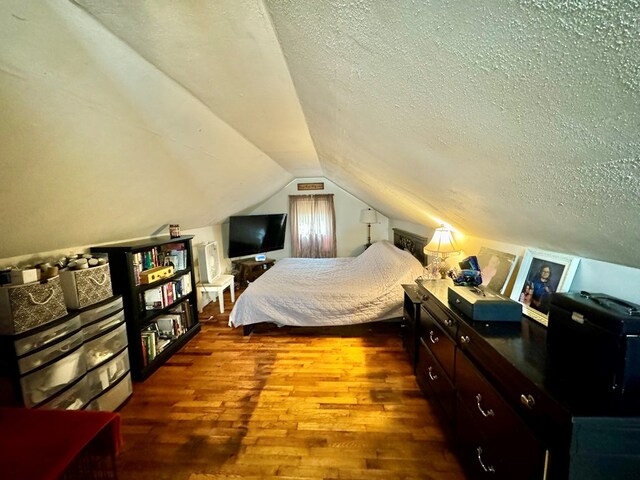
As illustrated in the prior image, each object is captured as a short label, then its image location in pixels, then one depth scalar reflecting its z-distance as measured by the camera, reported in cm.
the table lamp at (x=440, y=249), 238
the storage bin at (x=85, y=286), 180
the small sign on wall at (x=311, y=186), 561
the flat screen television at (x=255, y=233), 470
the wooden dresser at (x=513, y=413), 79
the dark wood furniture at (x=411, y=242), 360
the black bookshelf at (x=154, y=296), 230
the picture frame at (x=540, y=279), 140
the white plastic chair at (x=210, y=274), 366
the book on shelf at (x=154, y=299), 267
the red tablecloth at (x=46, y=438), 99
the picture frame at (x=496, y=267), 183
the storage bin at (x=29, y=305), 144
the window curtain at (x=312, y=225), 562
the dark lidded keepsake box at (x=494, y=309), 146
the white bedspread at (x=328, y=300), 299
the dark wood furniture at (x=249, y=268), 500
